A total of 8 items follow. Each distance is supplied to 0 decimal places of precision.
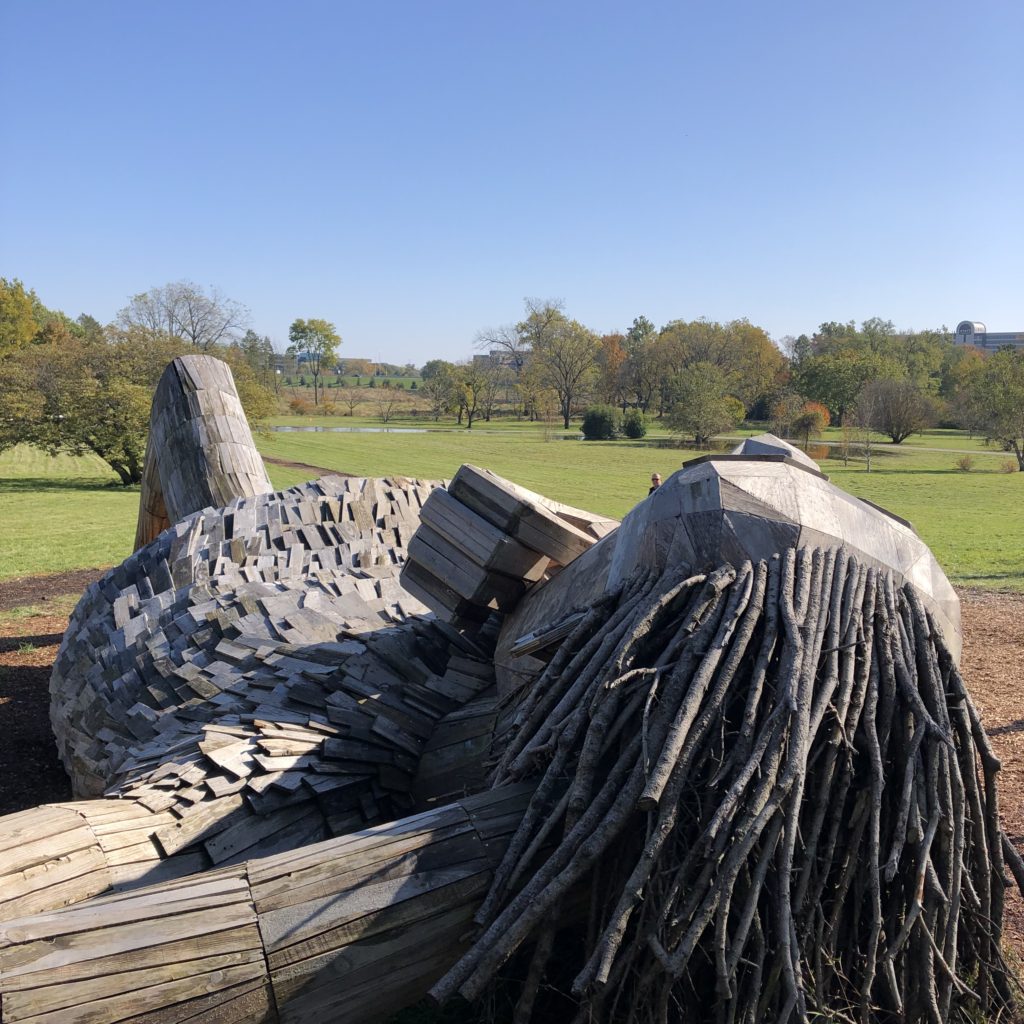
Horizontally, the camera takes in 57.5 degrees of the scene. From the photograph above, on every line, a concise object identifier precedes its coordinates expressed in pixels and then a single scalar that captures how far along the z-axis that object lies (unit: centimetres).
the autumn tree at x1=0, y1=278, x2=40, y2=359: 4591
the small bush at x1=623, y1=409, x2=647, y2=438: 5509
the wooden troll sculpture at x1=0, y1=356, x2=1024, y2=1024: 229
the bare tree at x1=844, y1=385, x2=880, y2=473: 4825
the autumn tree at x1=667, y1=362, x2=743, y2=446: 4850
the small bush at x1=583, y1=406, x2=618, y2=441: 5625
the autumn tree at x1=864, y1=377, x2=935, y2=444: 5125
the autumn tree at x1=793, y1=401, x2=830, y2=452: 4734
